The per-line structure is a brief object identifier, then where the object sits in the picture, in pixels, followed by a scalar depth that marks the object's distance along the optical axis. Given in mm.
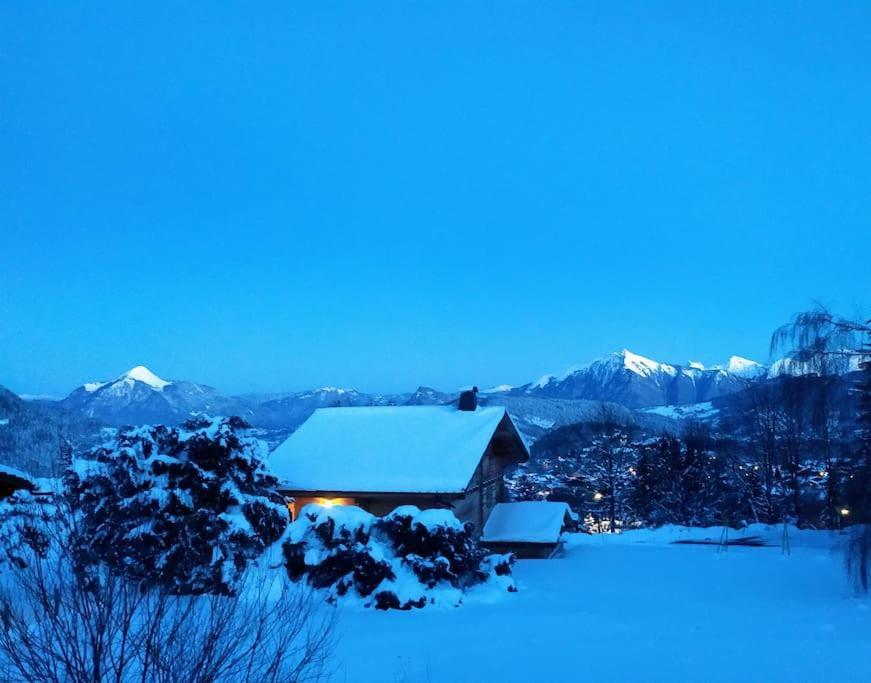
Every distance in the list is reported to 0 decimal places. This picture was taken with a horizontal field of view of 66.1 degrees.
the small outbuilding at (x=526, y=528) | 23078
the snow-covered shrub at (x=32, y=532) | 6029
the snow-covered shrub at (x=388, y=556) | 14070
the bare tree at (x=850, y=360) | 13086
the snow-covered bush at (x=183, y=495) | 13914
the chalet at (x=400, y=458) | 20719
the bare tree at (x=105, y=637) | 4422
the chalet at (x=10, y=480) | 19625
